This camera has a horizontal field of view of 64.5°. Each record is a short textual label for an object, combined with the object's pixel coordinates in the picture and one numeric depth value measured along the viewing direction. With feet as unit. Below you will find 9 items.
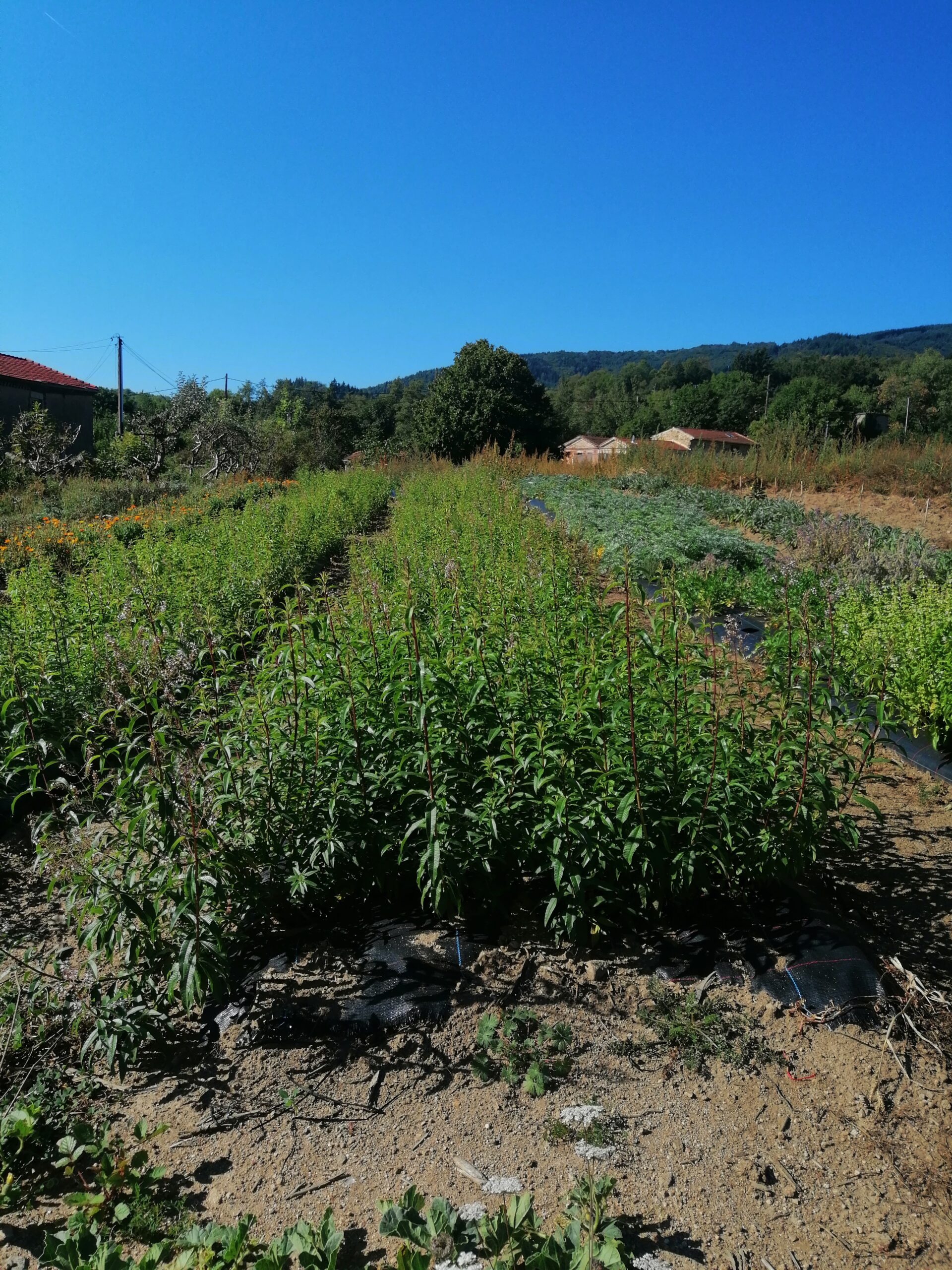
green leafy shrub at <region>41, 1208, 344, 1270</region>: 5.67
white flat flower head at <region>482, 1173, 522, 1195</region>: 6.47
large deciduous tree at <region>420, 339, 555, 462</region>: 131.75
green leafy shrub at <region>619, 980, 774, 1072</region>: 7.70
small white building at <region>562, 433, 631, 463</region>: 212.02
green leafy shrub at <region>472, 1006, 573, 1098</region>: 7.61
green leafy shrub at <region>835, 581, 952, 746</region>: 14.24
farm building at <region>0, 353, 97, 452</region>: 88.28
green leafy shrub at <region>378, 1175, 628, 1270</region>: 5.54
